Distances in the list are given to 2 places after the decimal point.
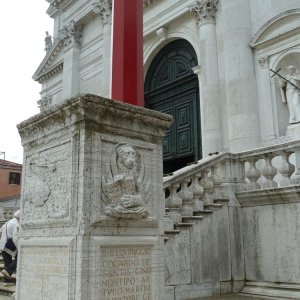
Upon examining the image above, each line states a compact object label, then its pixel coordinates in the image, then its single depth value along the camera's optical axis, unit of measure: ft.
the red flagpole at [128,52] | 14.97
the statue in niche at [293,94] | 31.68
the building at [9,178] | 107.25
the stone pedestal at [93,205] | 10.25
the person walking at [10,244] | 23.83
